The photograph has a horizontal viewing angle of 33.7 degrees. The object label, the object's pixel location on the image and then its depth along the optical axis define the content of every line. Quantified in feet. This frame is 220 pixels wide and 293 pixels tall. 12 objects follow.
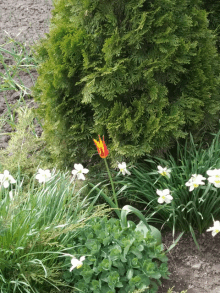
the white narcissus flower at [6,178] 7.00
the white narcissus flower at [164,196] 7.54
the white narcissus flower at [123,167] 7.98
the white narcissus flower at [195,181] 7.49
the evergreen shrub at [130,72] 8.26
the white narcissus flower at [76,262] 6.08
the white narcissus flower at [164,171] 7.94
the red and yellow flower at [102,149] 6.91
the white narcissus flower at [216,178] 7.33
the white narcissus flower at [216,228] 7.14
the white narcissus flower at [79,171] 7.69
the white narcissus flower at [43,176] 7.48
